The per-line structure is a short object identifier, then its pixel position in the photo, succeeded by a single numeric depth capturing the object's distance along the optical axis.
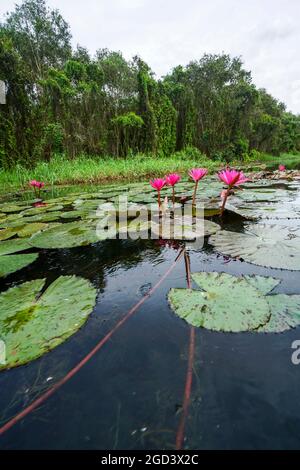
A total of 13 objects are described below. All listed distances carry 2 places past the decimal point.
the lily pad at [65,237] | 1.86
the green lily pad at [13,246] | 1.81
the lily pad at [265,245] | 1.41
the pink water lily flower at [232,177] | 1.97
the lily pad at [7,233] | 2.15
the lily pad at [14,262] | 1.50
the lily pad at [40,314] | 0.86
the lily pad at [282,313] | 0.90
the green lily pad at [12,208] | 3.25
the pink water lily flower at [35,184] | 3.75
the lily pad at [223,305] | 0.92
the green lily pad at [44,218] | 2.69
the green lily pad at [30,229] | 2.18
